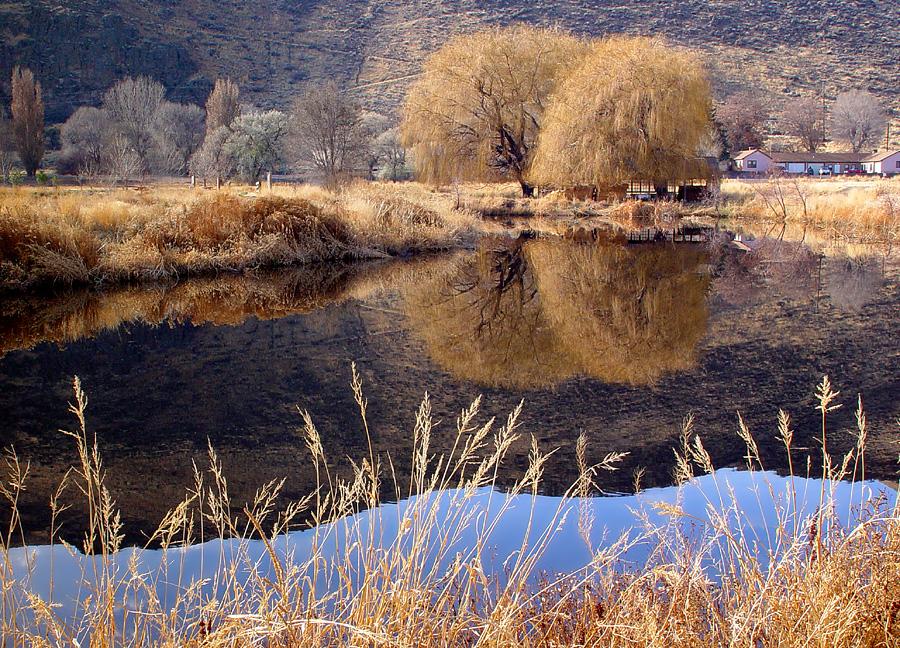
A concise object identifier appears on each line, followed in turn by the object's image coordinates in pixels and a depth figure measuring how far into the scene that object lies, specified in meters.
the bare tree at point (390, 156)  49.06
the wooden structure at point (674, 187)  32.34
